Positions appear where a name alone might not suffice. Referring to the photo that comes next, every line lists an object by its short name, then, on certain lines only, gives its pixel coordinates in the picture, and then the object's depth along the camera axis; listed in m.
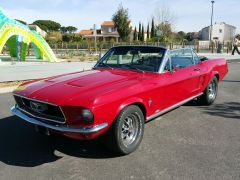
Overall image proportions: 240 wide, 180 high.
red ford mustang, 2.49
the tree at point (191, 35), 71.13
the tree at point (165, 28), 34.01
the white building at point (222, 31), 63.04
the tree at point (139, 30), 49.81
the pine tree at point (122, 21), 41.23
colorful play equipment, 13.00
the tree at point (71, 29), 83.25
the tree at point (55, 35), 46.19
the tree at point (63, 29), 81.35
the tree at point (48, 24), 73.66
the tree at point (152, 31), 46.79
